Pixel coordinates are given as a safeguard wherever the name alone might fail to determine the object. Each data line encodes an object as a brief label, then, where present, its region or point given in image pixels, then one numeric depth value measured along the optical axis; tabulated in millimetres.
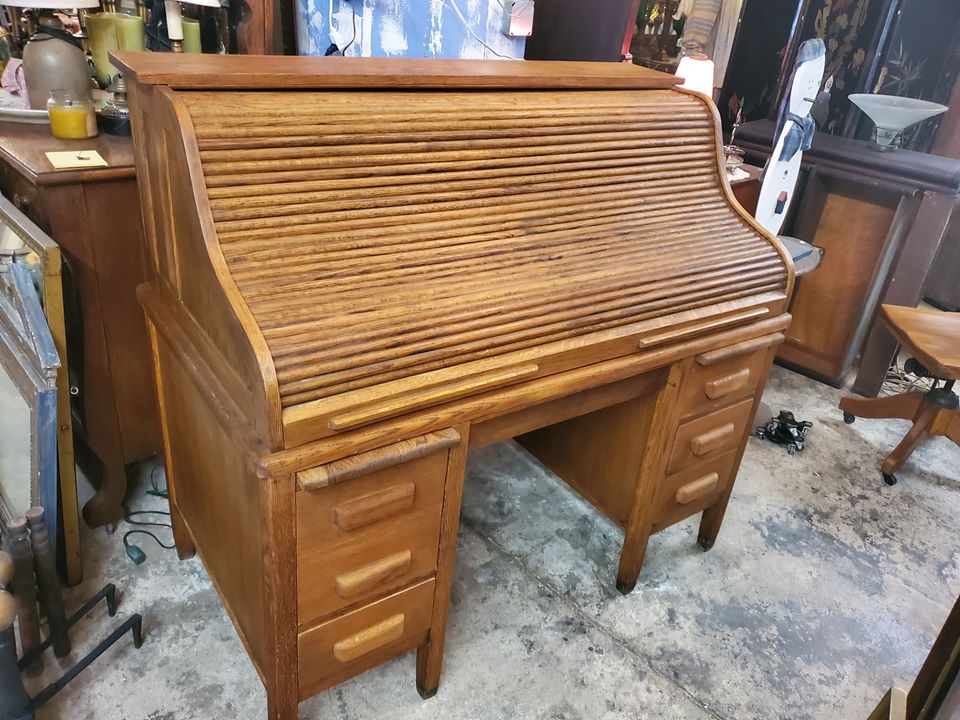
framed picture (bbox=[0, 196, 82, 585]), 1640
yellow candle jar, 1848
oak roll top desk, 1216
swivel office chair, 2537
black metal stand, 1526
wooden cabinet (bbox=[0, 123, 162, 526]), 1735
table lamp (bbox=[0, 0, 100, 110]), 1929
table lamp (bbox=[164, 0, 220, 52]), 2191
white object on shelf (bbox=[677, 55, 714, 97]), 2385
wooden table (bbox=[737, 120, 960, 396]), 2975
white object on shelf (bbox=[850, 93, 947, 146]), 3039
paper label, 1697
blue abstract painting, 2344
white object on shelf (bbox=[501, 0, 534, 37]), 2594
